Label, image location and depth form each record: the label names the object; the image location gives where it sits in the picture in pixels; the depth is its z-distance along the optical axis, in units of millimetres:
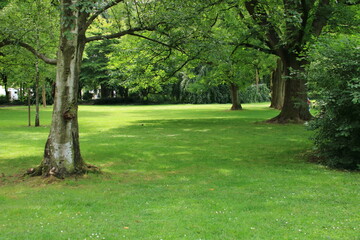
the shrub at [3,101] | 56275
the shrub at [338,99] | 8828
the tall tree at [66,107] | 8344
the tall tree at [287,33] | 17562
